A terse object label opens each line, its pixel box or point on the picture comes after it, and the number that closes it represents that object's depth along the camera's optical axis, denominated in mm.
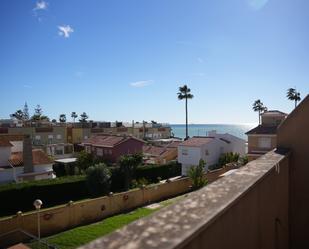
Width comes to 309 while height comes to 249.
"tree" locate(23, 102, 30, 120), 94680
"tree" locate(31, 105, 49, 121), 73493
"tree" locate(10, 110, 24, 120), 91461
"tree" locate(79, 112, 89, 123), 104367
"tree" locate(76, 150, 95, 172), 34239
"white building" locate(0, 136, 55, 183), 25991
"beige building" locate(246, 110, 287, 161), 31443
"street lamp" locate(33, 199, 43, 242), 13452
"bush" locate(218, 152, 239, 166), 33605
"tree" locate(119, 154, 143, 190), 25403
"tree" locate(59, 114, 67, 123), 102365
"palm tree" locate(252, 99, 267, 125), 59609
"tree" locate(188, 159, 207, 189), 24299
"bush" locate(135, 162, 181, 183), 27824
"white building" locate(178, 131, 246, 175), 33017
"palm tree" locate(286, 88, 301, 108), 52780
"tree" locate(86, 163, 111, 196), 22736
